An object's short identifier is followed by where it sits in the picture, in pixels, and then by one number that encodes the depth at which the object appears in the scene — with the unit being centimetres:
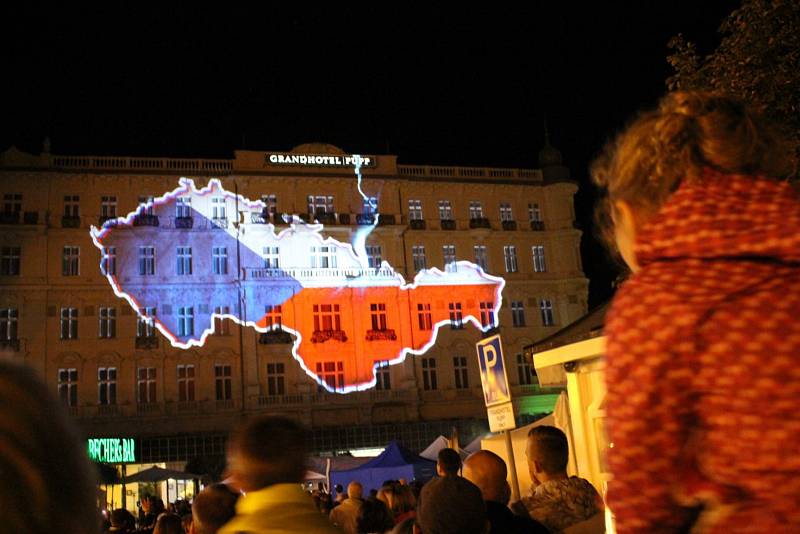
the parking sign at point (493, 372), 681
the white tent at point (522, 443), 1073
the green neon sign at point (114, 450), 3244
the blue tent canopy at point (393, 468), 1820
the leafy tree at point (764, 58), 1009
